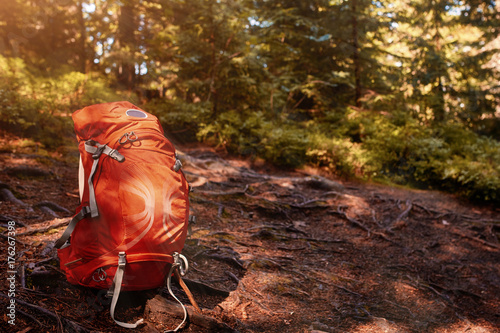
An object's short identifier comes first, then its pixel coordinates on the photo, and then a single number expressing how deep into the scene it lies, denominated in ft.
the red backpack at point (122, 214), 7.37
